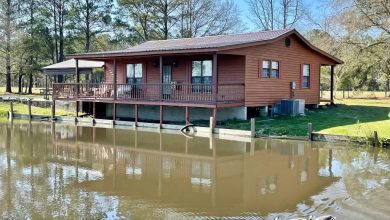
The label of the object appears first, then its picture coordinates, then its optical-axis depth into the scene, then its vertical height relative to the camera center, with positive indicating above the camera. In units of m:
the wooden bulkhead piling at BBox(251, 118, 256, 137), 17.94 -1.24
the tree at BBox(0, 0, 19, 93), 45.06 +7.36
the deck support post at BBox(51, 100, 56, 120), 27.02 -0.86
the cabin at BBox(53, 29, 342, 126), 21.41 +1.08
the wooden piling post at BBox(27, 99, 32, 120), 28.59 -0.98
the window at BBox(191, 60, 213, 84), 22.66 +1.39
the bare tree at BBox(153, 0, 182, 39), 46.50 +8.94
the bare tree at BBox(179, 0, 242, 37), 47.66 +8.81
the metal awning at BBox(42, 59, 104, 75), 30.69 +2.17
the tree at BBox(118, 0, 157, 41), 46.72 +8.93
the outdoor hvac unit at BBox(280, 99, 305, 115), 22.73 -0.41
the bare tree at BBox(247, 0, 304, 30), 49.75 +9.80
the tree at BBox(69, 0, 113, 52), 48.19 +8.73
